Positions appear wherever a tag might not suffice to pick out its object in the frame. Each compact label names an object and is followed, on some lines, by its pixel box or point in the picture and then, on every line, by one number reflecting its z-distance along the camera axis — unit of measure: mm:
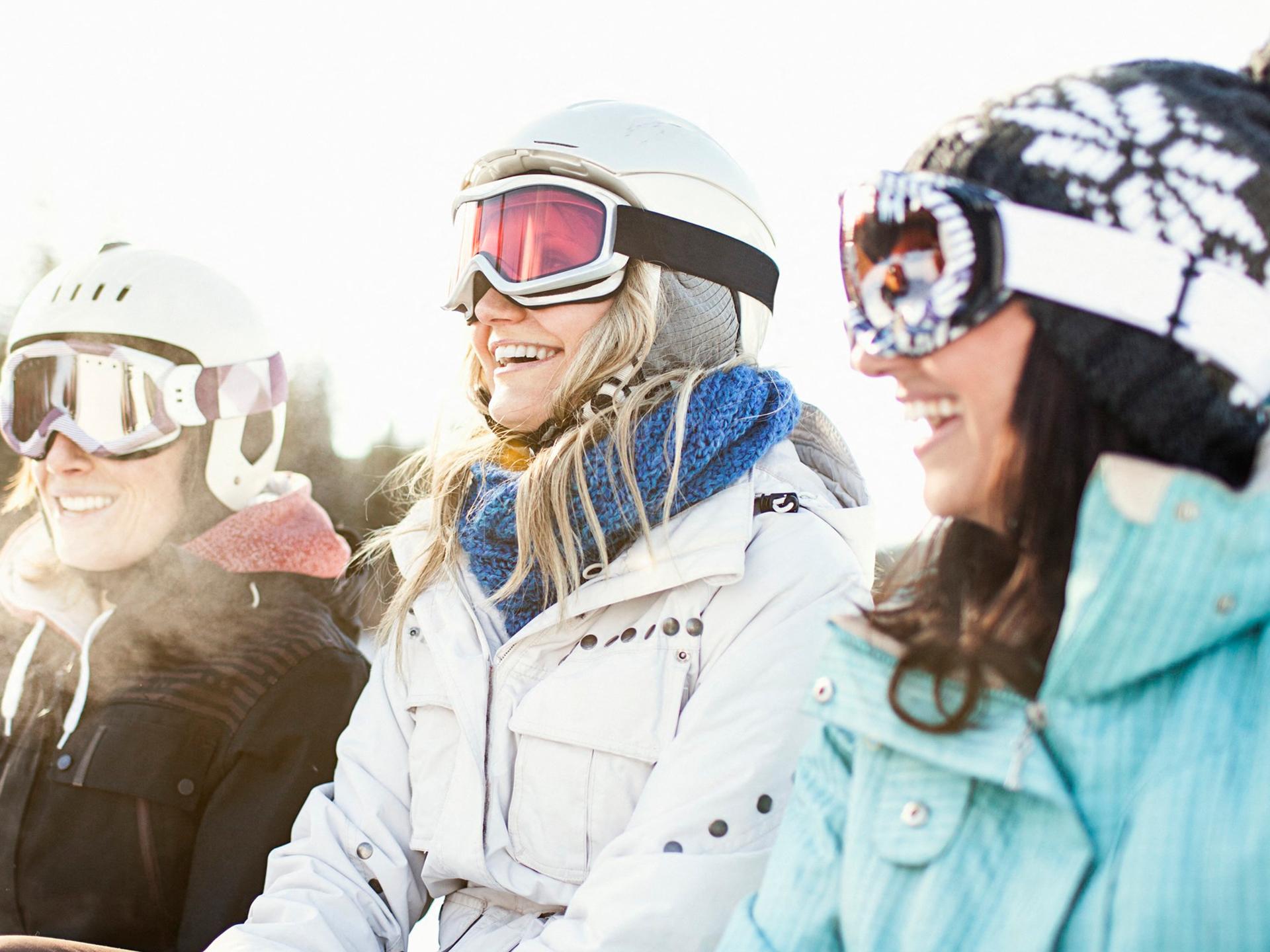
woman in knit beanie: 1229
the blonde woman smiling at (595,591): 2041
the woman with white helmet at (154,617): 2834
